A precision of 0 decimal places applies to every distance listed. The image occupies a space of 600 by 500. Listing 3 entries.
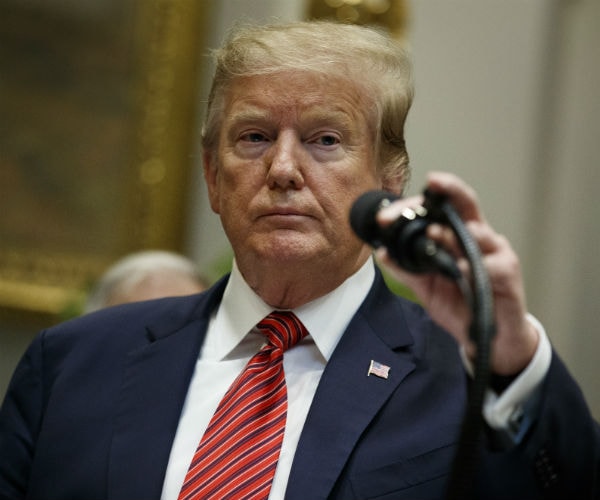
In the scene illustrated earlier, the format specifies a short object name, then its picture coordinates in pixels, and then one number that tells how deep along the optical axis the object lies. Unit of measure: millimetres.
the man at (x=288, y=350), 4527
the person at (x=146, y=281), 8758
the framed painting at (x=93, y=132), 11461
